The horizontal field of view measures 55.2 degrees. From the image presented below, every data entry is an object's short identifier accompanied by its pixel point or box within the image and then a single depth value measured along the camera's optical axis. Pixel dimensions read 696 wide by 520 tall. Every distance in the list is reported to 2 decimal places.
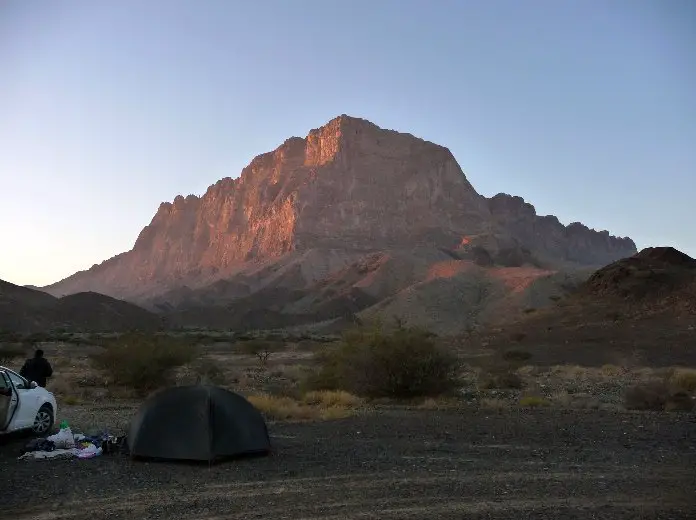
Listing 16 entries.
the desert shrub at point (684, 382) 25.38
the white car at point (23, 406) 12.42
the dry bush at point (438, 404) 19.27
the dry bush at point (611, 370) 35.52
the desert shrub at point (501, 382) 27.36
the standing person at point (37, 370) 15.63
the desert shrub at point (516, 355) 44.63
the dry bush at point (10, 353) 40.89
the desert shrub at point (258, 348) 50.98
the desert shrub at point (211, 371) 29.87
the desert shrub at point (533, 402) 20.05
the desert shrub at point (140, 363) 25.81
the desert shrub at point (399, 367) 21.31
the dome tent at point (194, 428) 10.95
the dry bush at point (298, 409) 17.41
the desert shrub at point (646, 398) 19.89
